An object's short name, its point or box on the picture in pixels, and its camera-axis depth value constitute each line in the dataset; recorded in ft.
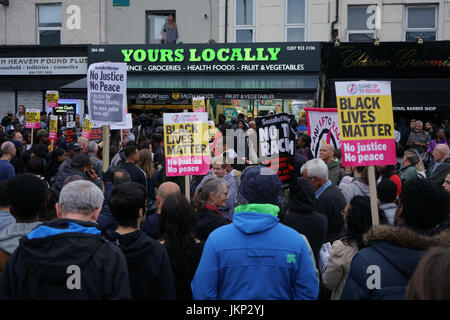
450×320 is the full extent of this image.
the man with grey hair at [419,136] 46.42
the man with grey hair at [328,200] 17.22
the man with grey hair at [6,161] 26.58
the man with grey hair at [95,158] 28.38
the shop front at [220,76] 55.72
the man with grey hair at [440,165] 24.55
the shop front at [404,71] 55.21
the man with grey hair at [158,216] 14.12
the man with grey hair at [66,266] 8.89
